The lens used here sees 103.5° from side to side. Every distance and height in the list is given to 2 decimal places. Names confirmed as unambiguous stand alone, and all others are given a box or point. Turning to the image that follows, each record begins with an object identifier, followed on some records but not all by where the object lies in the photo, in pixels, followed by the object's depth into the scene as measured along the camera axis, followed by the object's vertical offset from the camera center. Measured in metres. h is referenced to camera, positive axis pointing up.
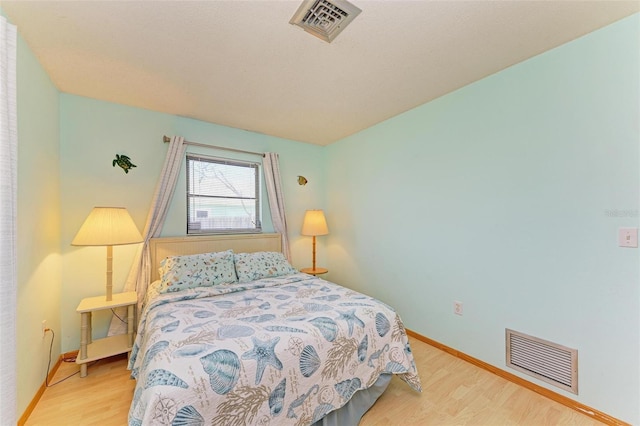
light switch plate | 1.50 -0.15
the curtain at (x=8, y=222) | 1.11 -0.03
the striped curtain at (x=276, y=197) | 3.44 +0.22
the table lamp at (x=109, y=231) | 2.04 -0.14
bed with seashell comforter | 1.14 -0.75
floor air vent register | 1.71 -1.07
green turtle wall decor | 2.54 +0.53
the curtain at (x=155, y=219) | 2.51 -0.06
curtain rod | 2.78 +0.81
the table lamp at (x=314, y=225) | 3.53 -0.17
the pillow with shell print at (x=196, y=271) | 2.30 -0.56
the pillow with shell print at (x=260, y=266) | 2.65 -0.58
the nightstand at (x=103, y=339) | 2.04 -1.05
